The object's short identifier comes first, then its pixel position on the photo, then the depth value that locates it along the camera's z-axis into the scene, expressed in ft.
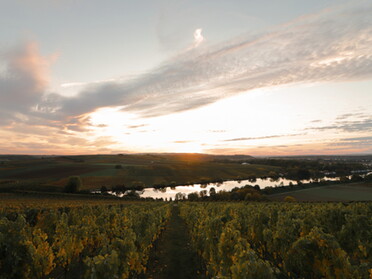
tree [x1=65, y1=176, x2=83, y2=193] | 263.70
